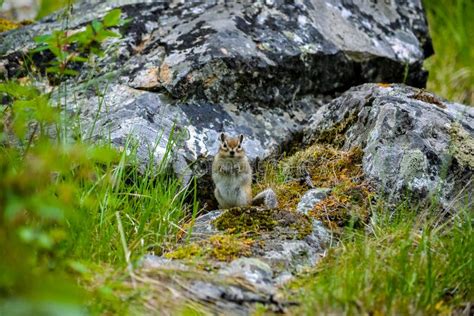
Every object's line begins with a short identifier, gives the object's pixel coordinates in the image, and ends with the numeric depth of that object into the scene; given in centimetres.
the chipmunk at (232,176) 1016
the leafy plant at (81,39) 576
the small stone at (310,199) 922
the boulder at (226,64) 1074
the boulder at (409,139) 940
